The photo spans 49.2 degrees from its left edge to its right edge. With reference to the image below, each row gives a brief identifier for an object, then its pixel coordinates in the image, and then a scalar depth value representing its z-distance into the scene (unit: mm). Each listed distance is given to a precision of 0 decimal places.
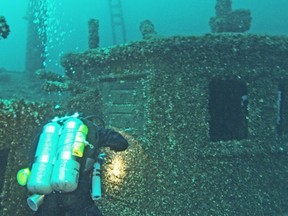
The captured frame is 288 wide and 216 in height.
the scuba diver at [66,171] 3593
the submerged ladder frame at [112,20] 17062
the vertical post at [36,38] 13805
